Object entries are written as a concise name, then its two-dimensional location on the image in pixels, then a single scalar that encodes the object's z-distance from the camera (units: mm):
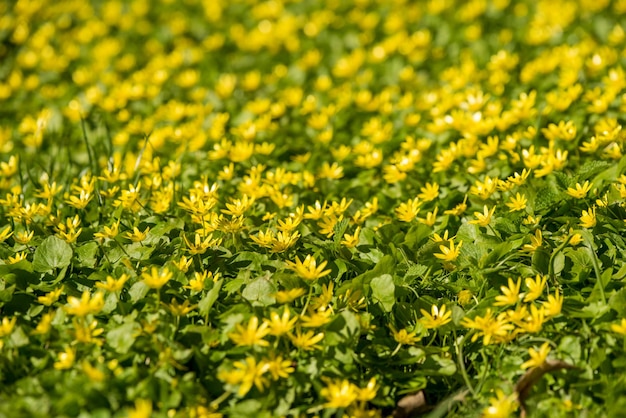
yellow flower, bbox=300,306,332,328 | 4656
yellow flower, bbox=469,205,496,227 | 5488
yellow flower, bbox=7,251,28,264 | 5468
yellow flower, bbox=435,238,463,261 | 5305
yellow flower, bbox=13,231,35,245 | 5621
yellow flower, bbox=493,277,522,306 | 4742
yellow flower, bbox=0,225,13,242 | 5742
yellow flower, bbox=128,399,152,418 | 4026
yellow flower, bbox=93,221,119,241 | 5499
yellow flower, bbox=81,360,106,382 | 4258
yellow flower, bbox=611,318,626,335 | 4449
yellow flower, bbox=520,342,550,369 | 4465
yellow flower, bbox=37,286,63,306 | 4918
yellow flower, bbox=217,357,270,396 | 4363
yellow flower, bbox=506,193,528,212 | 5652
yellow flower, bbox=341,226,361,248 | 5508
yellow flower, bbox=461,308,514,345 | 4660
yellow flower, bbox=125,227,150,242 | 5535
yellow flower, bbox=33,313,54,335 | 4660
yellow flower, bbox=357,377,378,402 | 4434
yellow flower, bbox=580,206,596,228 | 5332
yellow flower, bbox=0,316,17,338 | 4664
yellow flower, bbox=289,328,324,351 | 4594
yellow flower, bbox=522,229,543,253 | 5172
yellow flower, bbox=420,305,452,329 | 4891
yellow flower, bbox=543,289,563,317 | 4613
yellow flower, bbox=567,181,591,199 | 5570
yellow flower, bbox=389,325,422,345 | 4887
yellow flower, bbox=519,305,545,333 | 4570
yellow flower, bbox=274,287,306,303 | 4734
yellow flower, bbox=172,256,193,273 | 5230
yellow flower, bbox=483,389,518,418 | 4266
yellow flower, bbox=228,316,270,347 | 4531
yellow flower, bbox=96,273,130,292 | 4812
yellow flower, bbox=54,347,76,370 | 4465
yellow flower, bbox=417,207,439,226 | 5887
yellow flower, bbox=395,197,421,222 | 6059
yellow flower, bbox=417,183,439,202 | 6309
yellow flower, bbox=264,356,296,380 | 4445
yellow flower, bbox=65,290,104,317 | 4598
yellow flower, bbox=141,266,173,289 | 4797
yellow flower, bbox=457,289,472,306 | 5176
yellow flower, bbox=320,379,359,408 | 4328
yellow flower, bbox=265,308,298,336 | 4539
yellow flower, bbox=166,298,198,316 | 4812
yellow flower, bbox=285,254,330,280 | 5020
